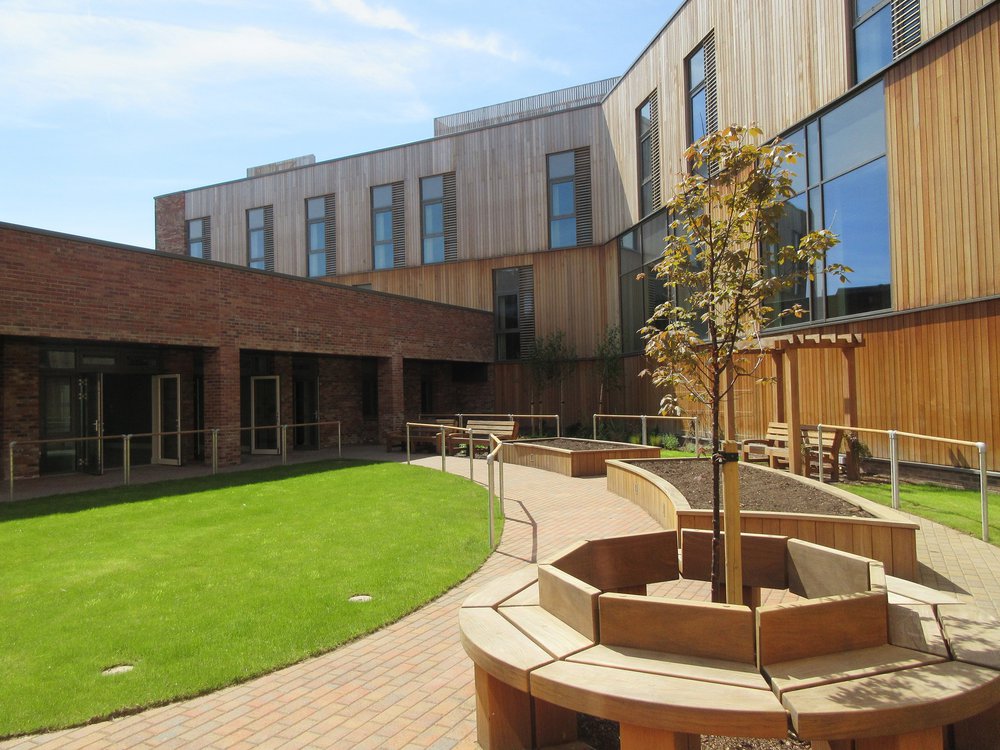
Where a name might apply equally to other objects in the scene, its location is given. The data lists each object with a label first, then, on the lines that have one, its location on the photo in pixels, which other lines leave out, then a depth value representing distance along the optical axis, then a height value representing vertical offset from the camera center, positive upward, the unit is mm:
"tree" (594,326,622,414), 21078 +774
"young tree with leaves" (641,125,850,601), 3646 +725
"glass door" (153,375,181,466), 15680 -477
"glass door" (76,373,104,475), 13984 -440
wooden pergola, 10633 +111
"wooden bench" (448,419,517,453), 16500 -1178
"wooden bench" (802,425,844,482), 10844 -1198
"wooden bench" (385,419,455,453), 17250 -1291
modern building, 10352 +4298
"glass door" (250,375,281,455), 18094 -404
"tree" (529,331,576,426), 22469 +827
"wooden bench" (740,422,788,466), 12062 -1290
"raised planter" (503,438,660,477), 12500 -1388
